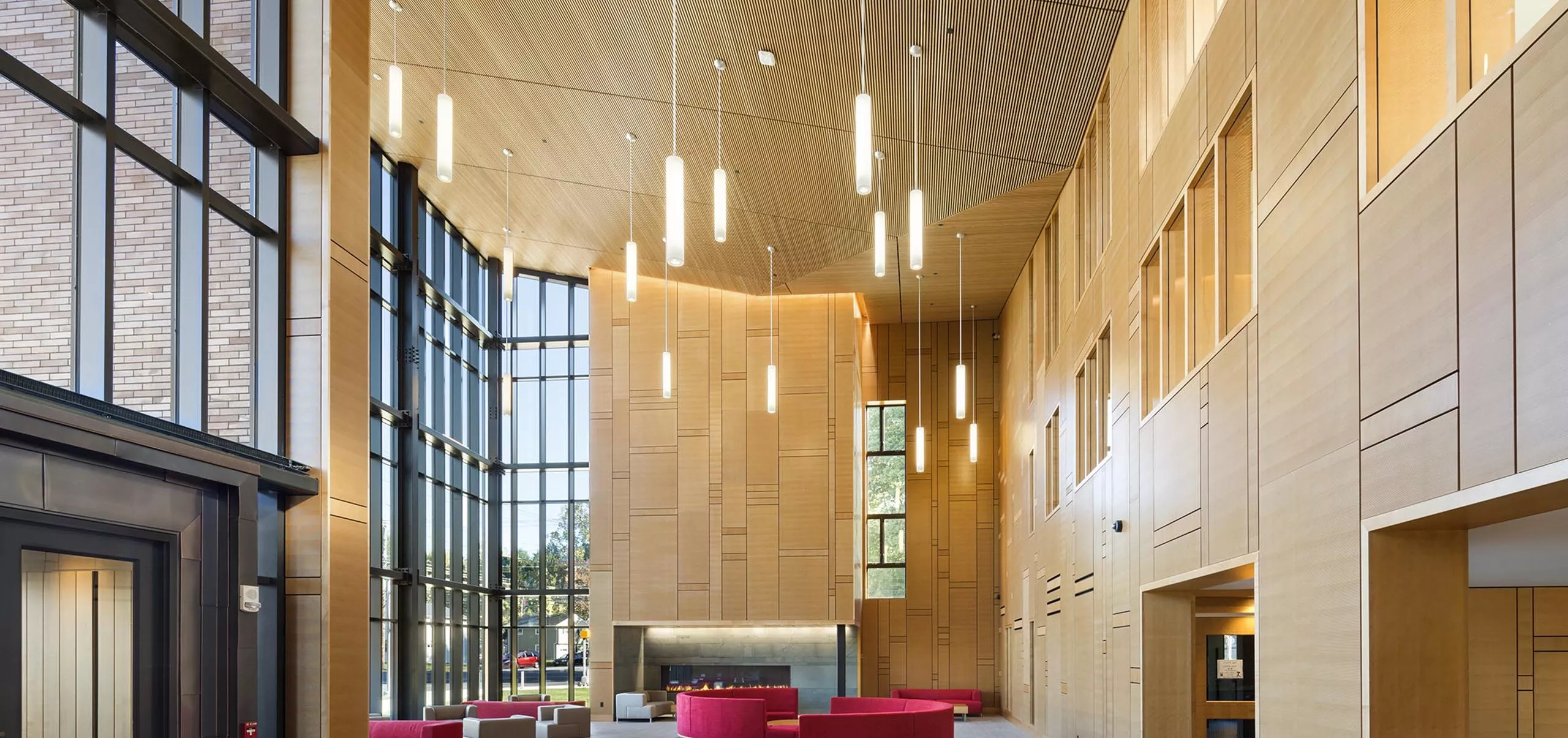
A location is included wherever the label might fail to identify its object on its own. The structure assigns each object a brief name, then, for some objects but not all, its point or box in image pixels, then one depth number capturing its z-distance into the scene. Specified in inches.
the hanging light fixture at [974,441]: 810.8
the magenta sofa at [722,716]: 608.7
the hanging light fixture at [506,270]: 525.6
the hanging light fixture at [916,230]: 353.1
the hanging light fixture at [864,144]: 263.1
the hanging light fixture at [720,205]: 352.8
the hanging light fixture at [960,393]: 708.0
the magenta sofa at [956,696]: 961.5
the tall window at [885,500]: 1063.6
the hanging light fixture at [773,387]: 738.9
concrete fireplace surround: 884.0
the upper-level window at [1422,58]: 175.6
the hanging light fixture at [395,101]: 325.7
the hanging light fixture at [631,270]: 491.5
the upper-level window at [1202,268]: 312.0
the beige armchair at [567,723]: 631.8
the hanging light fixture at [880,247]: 361.2
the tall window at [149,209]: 304.5
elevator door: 251.8
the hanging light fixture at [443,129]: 300.5
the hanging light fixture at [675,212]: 273.7
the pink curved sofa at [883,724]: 518.3
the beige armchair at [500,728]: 565.0
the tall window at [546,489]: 948.0
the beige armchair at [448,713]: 699.4
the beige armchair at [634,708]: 828.6
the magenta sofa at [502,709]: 697.6
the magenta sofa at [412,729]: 490.9
